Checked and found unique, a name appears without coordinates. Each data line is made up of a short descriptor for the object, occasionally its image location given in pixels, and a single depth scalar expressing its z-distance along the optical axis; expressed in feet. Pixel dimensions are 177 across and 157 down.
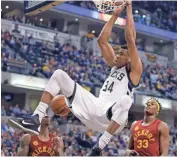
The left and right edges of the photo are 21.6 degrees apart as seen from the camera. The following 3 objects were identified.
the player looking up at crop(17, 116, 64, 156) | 22.29
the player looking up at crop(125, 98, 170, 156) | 20.12
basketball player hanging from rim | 17.95
